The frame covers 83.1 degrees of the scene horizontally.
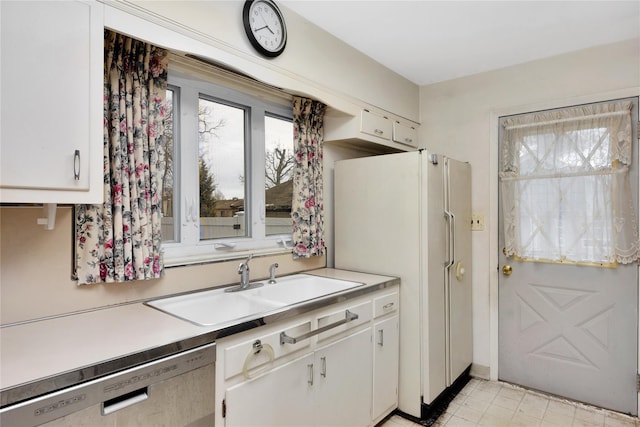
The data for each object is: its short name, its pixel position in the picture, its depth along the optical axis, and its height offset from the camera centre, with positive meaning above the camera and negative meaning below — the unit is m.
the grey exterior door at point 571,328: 2.44 -0.83
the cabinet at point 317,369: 1.40 -0.71
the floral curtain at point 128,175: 1.49 +0.18
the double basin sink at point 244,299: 1.68 -0.43
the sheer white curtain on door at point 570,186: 2.43 +0.21
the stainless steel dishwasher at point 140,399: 0.92 -0.52
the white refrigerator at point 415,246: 2.29 -0.21
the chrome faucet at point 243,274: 1.97 -0.31
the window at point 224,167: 1.91 +0.30
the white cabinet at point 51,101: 1.06 +0.36
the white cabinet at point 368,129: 2.54 +0.65
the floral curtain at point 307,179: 2.45 +0.26
